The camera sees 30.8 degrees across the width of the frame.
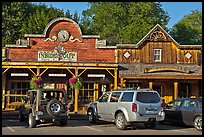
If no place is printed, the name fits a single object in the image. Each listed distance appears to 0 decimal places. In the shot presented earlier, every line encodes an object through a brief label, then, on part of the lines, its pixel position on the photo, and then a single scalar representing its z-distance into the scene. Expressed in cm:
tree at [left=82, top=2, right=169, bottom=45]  4753
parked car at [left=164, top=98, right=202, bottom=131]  1608
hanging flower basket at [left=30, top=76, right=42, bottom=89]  2216
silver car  1513
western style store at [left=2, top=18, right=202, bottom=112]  2700
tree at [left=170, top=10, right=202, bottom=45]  5216
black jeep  1581
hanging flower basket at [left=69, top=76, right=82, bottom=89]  2367
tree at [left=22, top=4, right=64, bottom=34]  4321
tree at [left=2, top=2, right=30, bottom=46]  4388
